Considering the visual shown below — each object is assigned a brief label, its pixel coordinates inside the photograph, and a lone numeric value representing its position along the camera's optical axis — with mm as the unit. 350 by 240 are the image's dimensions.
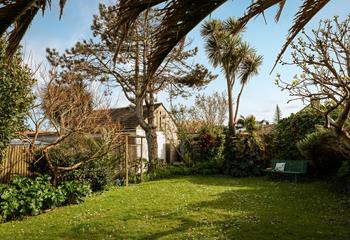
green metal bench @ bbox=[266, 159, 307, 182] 13719
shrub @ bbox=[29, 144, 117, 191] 12352
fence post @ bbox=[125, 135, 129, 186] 14938
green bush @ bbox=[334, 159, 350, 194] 10812
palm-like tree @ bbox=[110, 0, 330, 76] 2842
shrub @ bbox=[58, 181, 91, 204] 10738
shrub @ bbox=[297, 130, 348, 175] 12594
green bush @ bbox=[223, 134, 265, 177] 16516
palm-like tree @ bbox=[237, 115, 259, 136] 16953
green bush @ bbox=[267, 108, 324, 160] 15438
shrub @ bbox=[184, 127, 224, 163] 20438
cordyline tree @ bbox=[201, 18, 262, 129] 19047
